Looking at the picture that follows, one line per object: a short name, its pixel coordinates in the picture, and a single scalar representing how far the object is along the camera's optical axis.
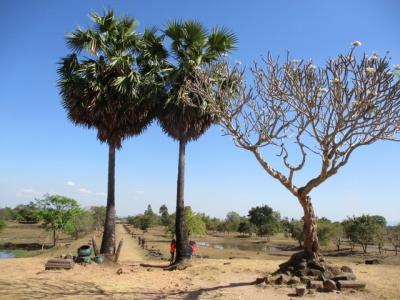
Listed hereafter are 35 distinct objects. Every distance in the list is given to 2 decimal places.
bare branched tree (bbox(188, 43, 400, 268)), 10.99
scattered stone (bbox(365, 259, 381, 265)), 19.50
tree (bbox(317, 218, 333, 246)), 40.94
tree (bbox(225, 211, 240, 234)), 78.12
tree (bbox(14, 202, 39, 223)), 99.31
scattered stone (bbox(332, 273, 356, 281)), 12.10
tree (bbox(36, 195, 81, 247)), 40.16
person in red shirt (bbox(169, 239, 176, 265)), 18.73
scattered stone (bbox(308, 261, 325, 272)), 12.56
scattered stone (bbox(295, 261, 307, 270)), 12.74
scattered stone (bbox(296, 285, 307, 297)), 10.85
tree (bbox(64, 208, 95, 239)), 41.81
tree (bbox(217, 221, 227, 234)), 78.79
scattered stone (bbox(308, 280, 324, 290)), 11.51
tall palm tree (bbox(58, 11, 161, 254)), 17.61
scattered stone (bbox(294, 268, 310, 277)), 12.52
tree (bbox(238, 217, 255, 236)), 73.69
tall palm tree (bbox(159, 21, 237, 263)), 17.83
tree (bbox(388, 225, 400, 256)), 44.41
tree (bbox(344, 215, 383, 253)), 39.12
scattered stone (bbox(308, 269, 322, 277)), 12.41
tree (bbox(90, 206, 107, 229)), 88.55
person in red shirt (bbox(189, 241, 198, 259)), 18.67
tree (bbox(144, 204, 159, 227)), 71.29
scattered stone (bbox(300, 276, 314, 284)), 12.02
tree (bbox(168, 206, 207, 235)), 34.97
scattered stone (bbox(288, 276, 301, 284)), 12.20
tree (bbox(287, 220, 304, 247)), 44.59
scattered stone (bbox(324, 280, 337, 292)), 11.46
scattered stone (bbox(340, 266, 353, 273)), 13.19
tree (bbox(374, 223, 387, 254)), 39.31
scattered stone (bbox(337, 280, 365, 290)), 11.65
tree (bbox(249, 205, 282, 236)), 76.12
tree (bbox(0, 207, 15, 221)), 98.04
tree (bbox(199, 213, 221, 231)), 85.12
